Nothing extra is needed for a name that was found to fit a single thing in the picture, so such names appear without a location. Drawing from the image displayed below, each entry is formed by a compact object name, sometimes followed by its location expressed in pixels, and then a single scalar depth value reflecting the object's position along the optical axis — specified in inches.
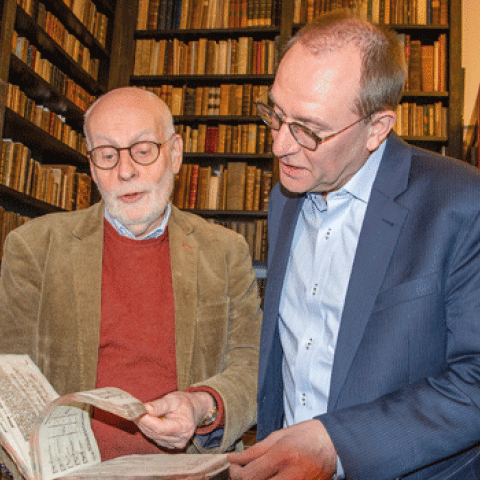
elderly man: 52.6
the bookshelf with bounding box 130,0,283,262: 163.3
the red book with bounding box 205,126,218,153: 166.7
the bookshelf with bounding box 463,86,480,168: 121.8
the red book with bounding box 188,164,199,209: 163.6
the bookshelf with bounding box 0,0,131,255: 123.3
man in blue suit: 34.4
